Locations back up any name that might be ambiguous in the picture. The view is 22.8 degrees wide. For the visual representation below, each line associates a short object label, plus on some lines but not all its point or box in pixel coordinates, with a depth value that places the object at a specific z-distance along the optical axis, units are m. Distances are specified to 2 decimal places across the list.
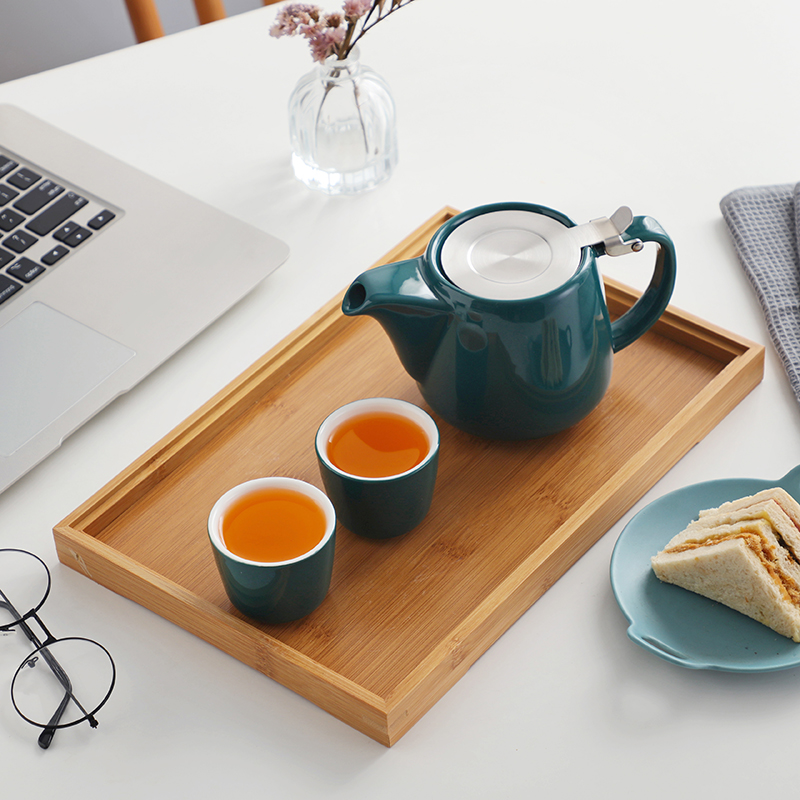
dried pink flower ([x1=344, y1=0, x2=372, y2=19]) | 1.25
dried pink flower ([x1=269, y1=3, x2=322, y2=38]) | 1.26
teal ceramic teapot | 1.10
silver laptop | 1.20
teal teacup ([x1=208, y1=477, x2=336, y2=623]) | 1.05
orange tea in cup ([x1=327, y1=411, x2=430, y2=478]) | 1.11
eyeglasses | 1.07
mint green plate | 1.06
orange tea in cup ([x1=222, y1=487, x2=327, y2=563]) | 1.07
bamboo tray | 1.07
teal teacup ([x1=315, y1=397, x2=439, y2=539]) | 1.09
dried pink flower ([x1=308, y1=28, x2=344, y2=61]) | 1.27
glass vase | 1.33
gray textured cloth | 1.25
